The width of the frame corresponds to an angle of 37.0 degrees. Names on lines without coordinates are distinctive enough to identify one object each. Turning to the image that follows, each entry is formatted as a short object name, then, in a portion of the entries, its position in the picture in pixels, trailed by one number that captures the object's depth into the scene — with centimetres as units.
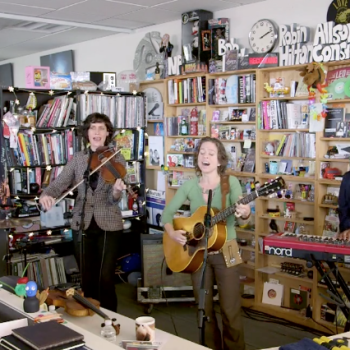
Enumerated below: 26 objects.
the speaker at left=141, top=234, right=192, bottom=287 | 464
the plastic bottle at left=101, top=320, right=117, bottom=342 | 212
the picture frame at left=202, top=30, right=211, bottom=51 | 488
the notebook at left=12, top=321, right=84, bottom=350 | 154
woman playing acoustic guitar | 304
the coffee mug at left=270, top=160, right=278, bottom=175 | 451
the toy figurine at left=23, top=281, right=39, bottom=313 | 200
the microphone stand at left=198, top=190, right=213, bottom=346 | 245
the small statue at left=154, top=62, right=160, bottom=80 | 540
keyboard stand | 316
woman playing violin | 352
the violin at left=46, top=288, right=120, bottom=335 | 236
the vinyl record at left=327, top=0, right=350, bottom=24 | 392
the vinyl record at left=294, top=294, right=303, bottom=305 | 441
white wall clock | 443
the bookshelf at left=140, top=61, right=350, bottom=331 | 415
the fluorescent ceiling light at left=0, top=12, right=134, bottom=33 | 521
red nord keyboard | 306
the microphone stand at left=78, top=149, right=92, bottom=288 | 343
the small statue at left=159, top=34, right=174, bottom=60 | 532
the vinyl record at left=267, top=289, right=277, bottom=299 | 454
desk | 175
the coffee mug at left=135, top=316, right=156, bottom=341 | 204
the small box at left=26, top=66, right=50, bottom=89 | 476
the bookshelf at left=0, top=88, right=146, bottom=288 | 470
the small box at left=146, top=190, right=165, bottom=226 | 555
